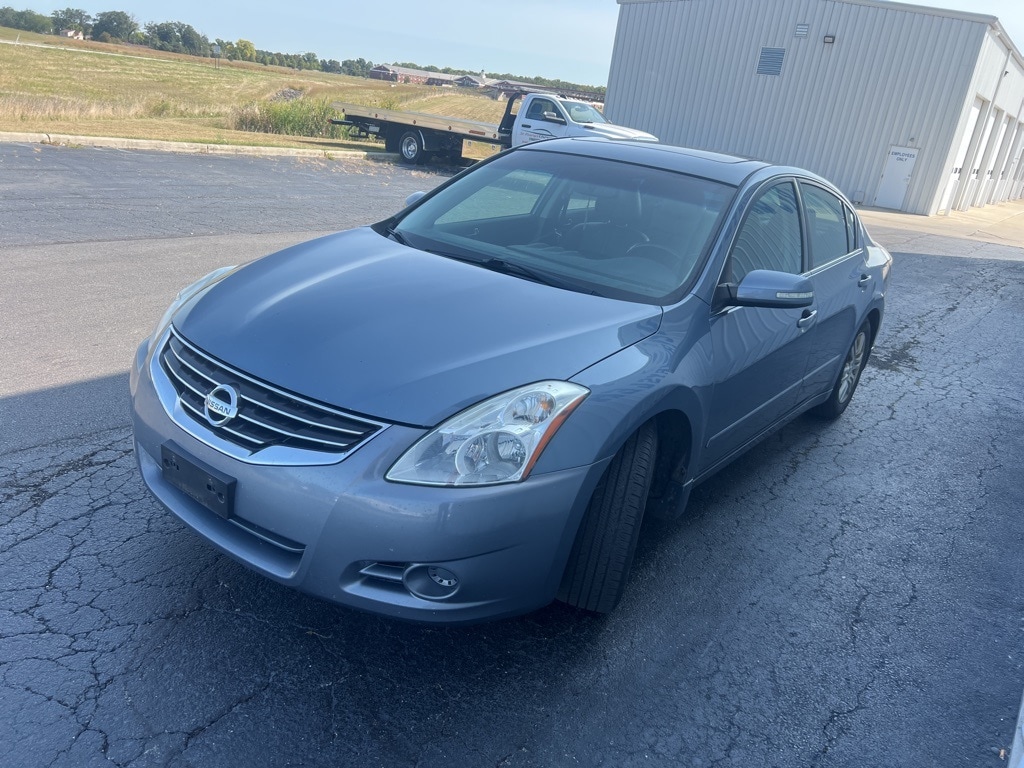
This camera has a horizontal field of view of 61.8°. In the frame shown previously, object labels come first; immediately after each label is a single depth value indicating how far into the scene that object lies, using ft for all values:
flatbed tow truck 64.49
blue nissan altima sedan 8.42
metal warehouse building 80.89
